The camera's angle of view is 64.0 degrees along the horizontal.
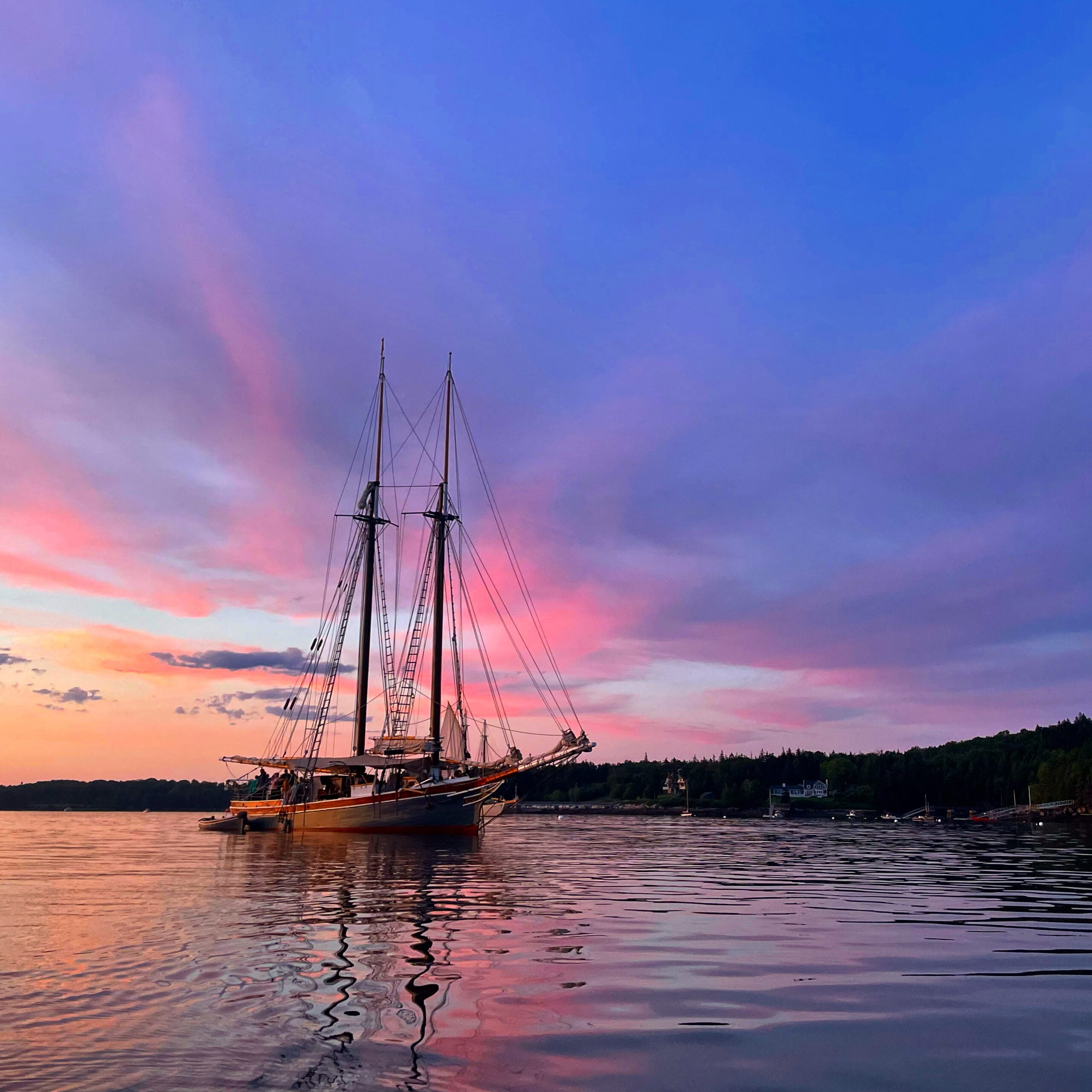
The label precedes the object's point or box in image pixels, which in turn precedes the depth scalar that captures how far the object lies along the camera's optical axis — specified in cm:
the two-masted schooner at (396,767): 7244
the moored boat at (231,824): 8894
